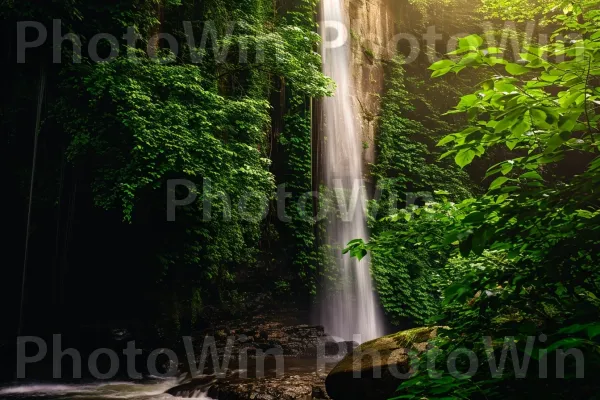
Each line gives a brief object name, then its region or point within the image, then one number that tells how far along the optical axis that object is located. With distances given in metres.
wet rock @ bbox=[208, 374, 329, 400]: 6.47
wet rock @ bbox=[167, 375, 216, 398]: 7.25
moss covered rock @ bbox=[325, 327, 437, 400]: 5.09
